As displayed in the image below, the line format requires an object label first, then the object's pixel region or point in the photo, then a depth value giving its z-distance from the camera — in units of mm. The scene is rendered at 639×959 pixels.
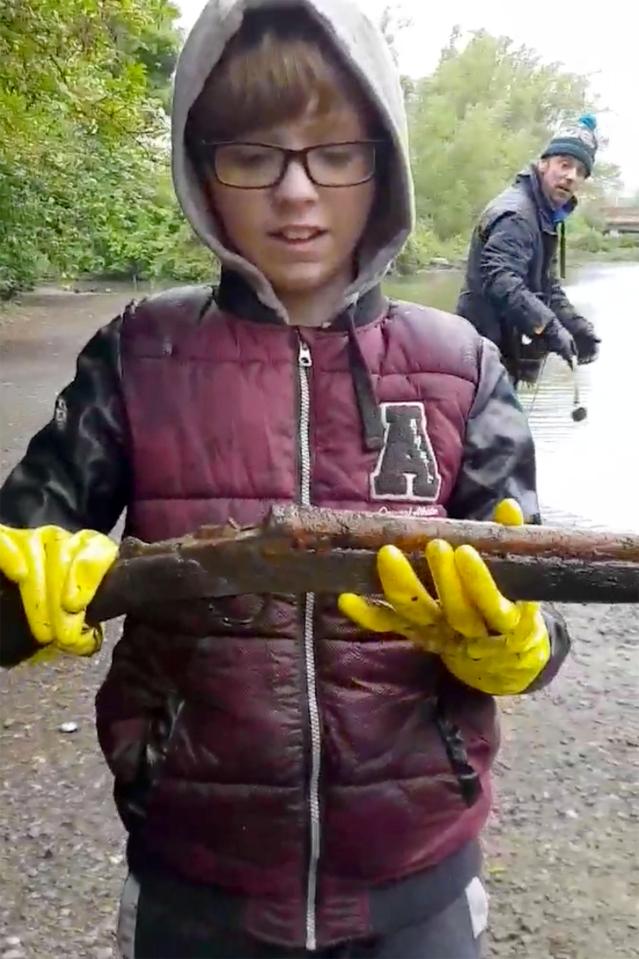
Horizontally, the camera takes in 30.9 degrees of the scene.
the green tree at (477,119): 40031
